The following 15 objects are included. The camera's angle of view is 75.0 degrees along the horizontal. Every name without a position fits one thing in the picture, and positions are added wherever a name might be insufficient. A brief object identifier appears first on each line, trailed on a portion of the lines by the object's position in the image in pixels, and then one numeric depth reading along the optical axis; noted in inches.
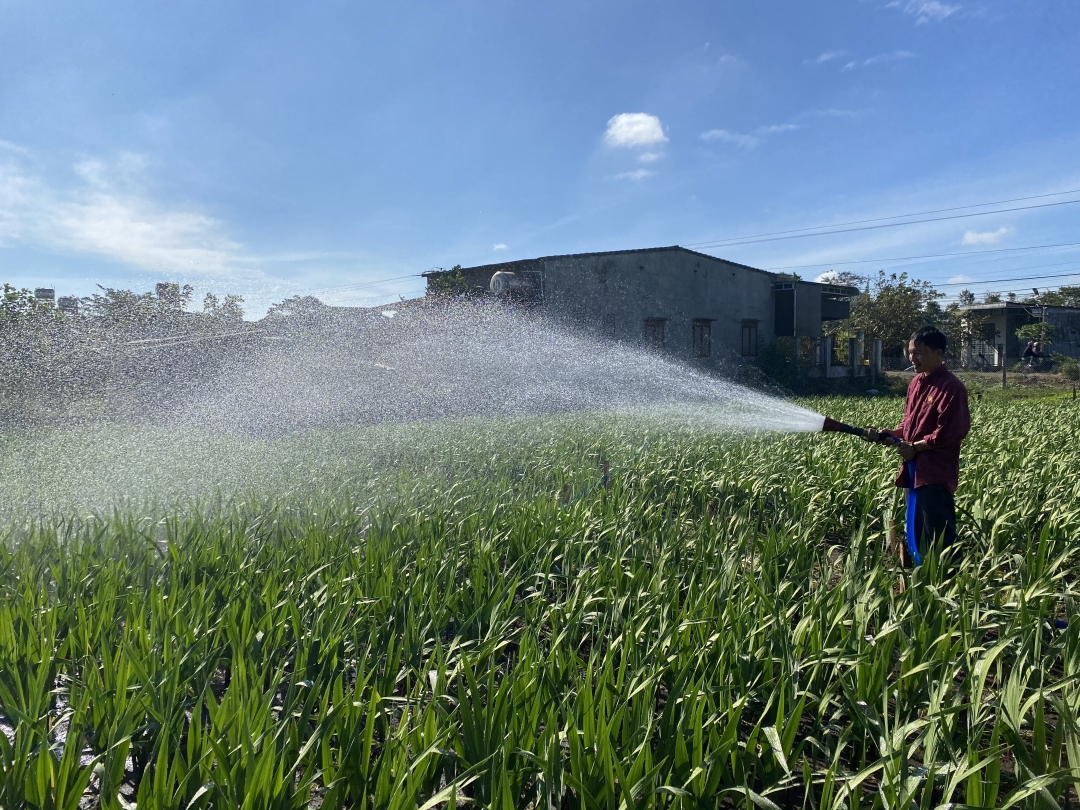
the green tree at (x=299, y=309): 721.5
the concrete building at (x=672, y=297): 889.5
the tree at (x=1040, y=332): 1346.0
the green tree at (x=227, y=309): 703.7
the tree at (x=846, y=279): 2299.2
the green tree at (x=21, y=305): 672.4
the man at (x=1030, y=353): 1331.6
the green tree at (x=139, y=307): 703.7
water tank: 841.5
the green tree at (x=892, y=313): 1376.7
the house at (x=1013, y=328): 1453.0
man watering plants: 159.5
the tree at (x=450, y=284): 898.7
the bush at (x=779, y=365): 1115.3
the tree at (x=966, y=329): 1444.4
